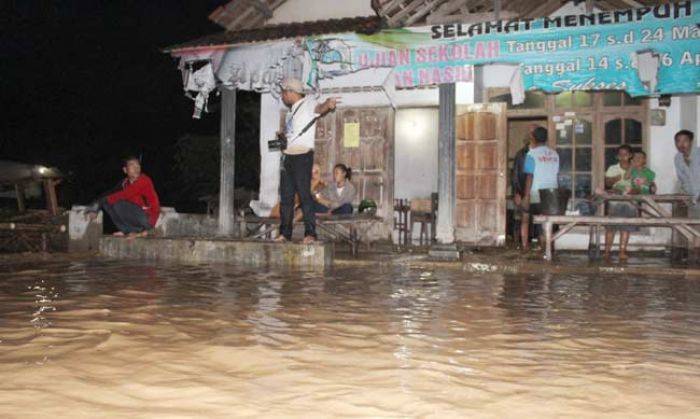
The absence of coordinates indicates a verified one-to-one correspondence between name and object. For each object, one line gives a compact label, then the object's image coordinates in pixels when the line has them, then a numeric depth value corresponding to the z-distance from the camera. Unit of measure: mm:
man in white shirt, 8086
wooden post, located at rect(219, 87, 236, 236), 10367
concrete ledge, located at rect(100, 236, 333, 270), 8180
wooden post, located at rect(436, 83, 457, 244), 8891
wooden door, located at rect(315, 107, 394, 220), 11883
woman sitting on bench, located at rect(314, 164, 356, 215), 9648
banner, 8375
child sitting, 9219
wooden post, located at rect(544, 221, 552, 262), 8523
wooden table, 8426
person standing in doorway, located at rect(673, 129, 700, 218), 8773
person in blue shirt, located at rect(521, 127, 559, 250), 9461
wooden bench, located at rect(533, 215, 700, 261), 8148
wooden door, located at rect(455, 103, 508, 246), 11227
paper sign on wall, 12073
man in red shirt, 9191
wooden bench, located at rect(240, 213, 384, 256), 9094
